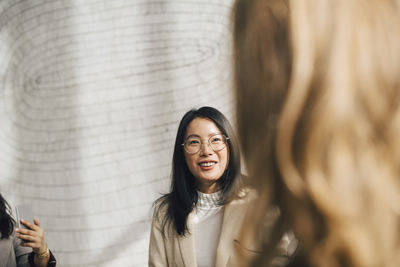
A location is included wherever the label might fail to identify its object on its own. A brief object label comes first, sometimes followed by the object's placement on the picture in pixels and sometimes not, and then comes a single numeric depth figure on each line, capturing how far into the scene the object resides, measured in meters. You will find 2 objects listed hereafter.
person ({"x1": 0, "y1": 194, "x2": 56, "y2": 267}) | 2.21
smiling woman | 2.11
